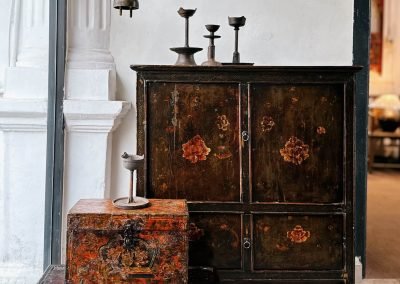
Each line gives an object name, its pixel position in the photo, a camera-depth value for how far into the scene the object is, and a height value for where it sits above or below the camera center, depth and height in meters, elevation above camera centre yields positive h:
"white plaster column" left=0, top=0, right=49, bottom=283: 3.40 -0.11
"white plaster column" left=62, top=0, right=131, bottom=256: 3.38 +0.26
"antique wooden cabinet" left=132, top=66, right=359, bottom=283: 2.85 -0.14
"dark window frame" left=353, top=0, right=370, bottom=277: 3.60 +0.27
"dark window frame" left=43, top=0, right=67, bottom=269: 3.35 +0.05
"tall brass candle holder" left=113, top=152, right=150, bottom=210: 2.53 -0.27
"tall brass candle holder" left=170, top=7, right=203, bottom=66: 3.01 +0.53
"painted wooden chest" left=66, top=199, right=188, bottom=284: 2.42 -0.49
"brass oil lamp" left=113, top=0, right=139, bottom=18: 3.12 +0.86
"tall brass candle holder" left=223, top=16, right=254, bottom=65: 3.13 +0.75
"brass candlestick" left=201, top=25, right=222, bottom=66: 3.08 +0.61
